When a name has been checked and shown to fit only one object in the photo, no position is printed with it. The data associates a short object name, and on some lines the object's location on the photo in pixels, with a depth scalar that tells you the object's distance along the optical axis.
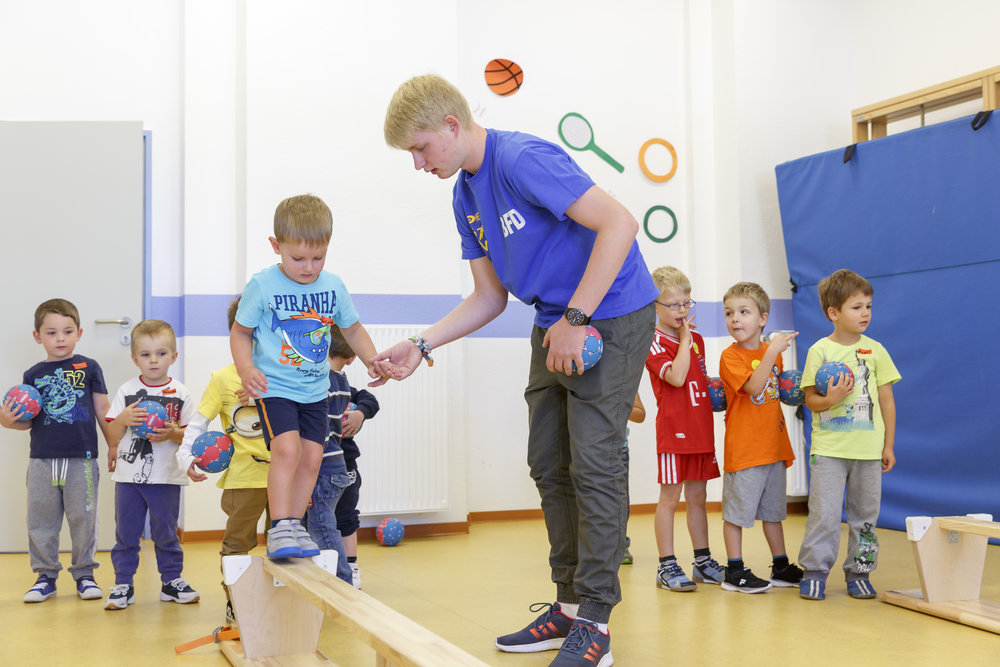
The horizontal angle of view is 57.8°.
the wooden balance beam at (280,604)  2.10
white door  4.41
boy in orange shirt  3.31
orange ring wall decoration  5.58
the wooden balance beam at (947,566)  2.93
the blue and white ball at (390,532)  4.53
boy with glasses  3.42
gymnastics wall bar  4.51
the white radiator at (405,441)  4.70
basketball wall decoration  5.33
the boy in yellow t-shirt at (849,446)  3.18
